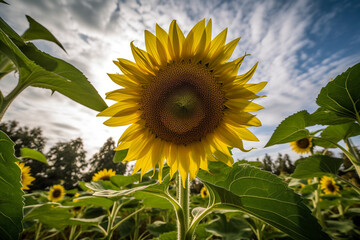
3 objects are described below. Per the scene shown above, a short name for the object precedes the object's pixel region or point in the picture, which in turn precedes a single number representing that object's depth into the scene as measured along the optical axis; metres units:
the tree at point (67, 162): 29.57
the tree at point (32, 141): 25.14
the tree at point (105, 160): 35.75
